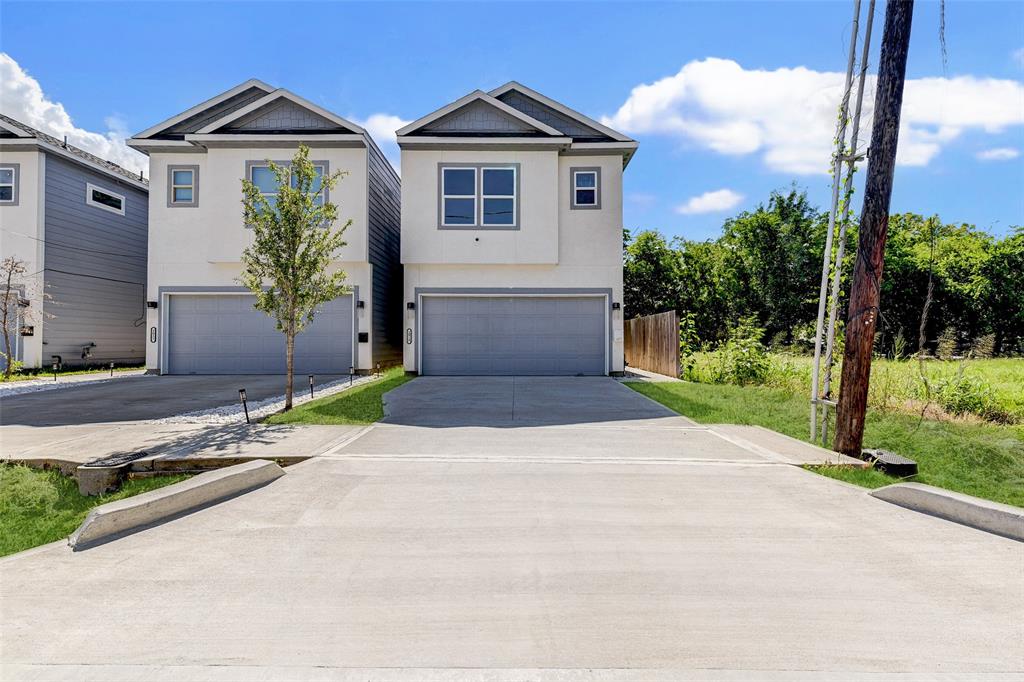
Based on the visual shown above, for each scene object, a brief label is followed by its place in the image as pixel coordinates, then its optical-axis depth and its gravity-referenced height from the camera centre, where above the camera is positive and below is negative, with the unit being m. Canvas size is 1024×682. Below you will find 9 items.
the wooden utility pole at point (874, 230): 6.08 +1.26
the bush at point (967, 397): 8.68 -0.82
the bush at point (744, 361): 13.40 -0.46
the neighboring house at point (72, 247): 15.41 +2.53
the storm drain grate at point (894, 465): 5.67 -1.23
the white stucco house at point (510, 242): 14.90 +2.58
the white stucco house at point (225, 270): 15.00 +1.76
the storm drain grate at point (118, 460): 5.68 -1.32
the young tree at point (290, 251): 9.03 +1.37
